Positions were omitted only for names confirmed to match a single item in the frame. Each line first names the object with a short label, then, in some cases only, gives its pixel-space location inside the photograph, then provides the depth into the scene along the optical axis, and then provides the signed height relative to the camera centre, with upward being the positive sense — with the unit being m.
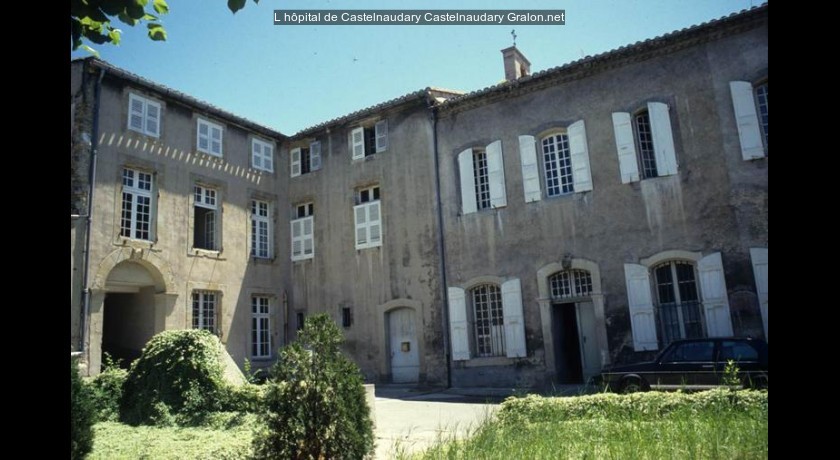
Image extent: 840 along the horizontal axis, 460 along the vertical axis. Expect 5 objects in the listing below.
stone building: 12.16 +3.00
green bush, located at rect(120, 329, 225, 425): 8.48 -0.49
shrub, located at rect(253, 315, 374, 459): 5.11 -0.60
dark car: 8.83 -0.82
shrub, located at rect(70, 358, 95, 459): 5.29 -0.64
